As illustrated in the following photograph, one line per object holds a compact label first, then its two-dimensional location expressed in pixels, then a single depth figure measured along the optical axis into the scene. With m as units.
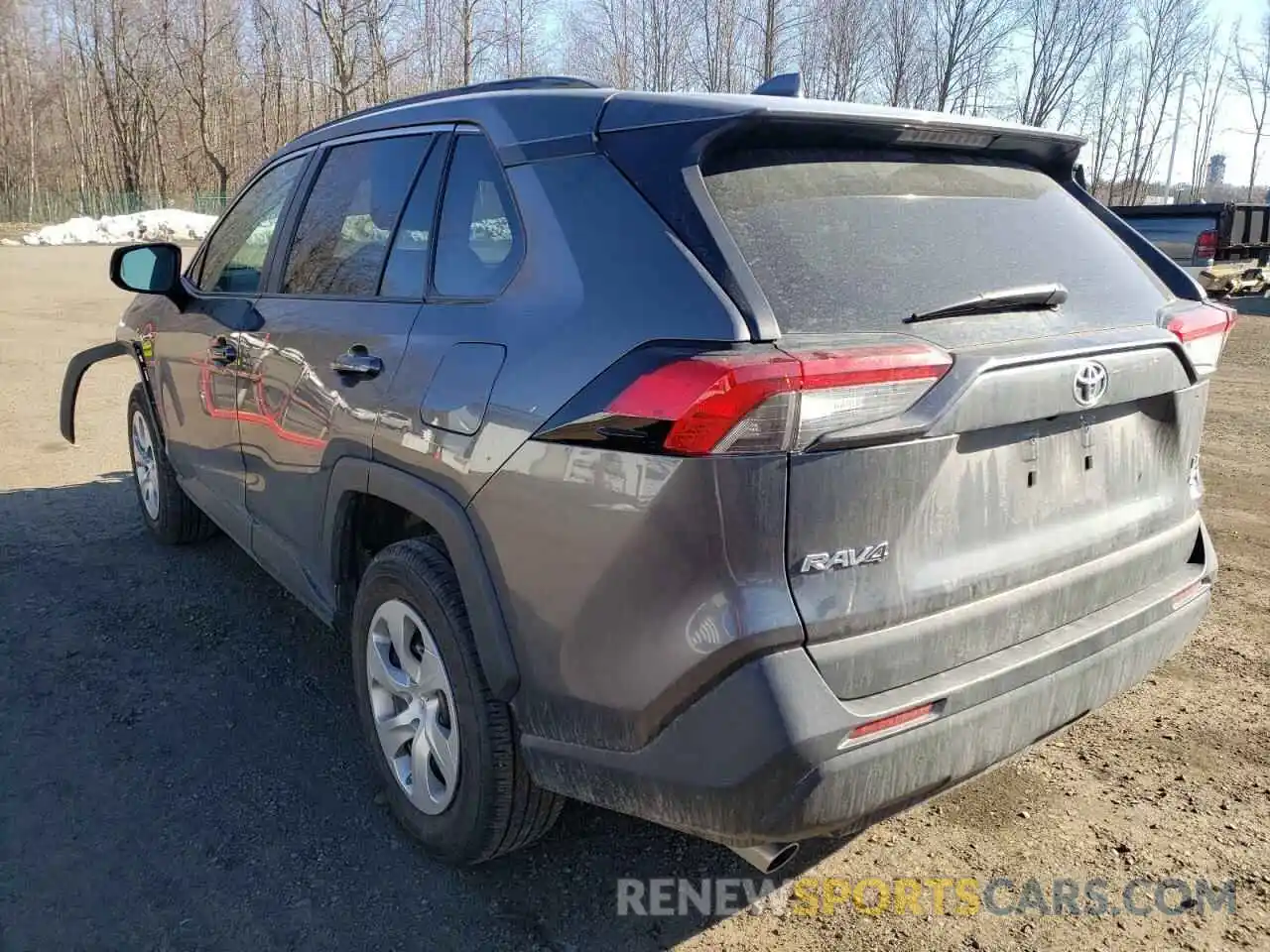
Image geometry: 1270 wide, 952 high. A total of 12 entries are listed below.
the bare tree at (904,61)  40.12
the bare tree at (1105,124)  48.50
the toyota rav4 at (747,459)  1.85
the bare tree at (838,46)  38.47
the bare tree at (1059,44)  45.53
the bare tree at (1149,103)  53.06
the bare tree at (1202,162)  65.99
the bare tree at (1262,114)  47.57
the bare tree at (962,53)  40.81
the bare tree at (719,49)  37.72
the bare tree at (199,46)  47.53
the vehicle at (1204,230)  14.33
